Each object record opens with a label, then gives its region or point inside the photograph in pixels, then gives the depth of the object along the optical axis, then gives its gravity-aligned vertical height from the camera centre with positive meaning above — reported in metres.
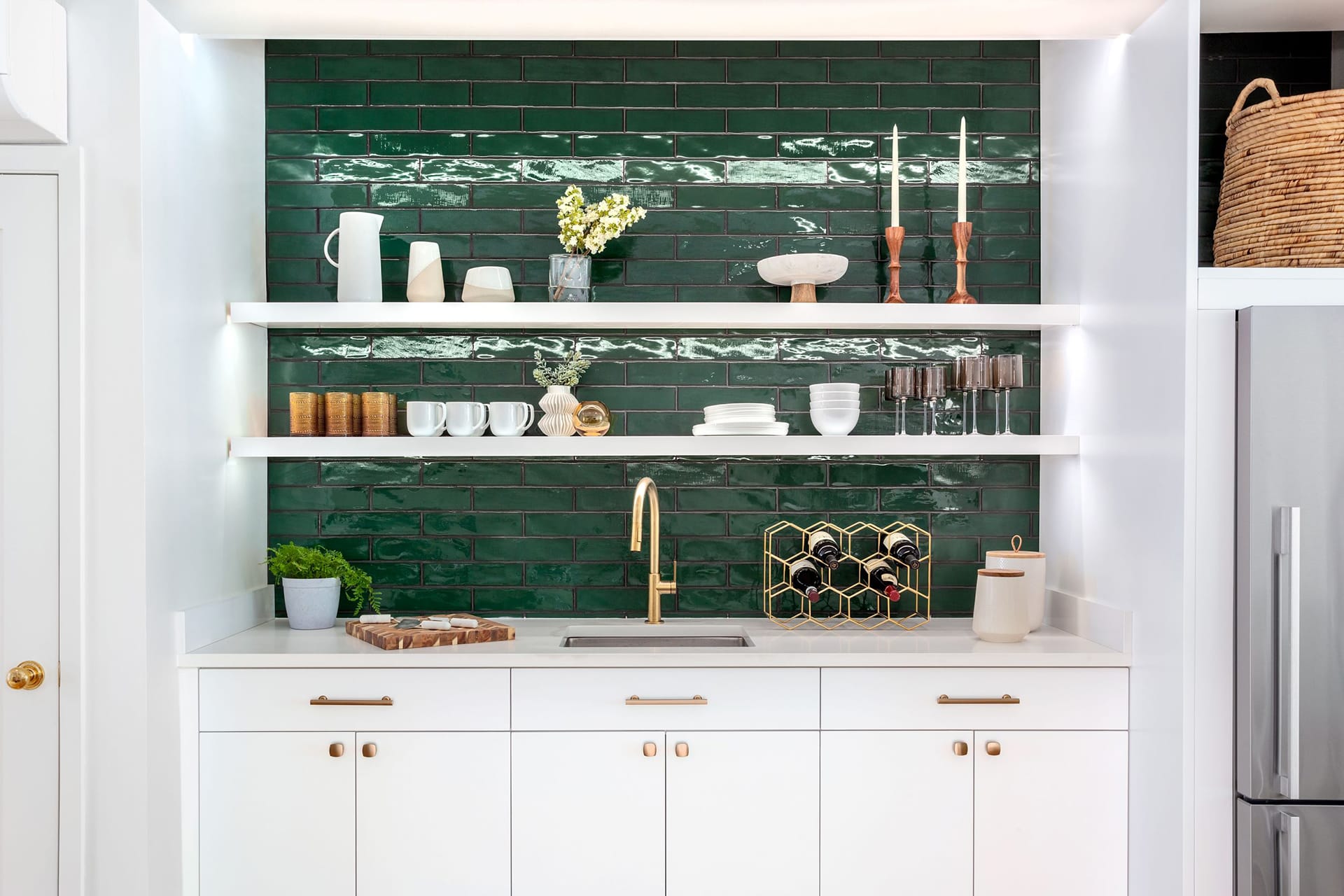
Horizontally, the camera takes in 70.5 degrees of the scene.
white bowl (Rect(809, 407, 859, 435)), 2.95 +0.06
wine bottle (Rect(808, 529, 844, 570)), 2.92 -0.34
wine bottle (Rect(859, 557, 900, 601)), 2.91 -0.42
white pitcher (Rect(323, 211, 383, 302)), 2.97 +0.56
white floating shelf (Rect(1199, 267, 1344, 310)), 2.32 +0.38
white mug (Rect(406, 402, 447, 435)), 2.90 +0.07
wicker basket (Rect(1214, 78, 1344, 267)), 2.36 +0.66
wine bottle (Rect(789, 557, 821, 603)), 2.93 -0.42
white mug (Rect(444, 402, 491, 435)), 2.92 +0.07
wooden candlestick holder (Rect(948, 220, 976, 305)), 3.02 +0.62
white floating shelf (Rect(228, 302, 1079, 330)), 2.88 +0.38
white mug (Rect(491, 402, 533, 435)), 2.93 +0.07
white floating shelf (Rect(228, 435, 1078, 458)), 2.87 -0.02
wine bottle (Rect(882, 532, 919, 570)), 2.93 -0.34
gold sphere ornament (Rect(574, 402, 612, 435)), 3.01 +0.07
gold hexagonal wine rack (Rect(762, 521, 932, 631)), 3.15 -0.47
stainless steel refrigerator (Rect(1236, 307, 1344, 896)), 2.19 -0.37
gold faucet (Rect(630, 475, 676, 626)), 2.97 -0.32
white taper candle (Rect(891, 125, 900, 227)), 2.99 +0.81
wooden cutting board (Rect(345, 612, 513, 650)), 2.64 -0.56
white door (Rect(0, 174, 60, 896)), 2.39 -0.29
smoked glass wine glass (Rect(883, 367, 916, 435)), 2.95 +0.18
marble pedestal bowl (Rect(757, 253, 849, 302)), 2.95 +0.53
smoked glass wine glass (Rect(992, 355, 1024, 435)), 2.87 +0.21
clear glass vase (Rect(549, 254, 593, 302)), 2.98 +0.51
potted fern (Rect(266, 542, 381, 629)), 2.88 -0.43
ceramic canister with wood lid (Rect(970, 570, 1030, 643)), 2.72 -0.48
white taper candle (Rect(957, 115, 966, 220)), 2.99 +0.80
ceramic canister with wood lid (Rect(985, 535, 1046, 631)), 2.84 -0.38
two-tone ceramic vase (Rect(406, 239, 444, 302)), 3.00 +0.52
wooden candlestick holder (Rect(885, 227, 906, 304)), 3.06 +0.60
